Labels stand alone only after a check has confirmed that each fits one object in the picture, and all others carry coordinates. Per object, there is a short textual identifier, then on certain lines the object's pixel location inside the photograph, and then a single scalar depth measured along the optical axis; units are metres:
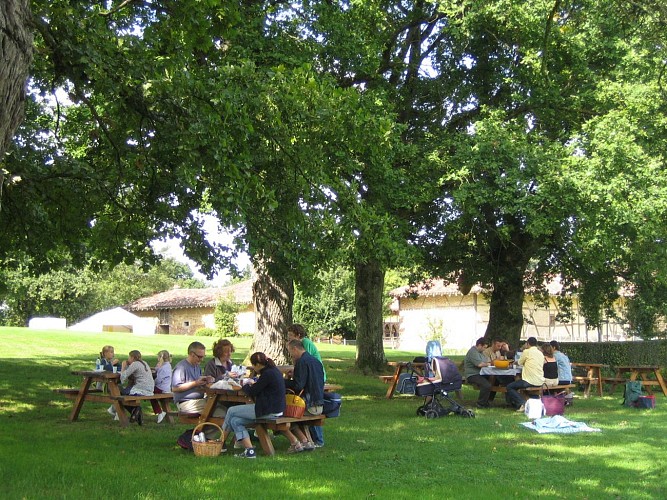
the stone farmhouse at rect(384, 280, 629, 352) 44.88
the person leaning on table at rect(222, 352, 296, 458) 8.60
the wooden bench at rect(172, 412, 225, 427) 9.34
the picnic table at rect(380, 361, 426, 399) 15.07
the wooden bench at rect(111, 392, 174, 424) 10.66
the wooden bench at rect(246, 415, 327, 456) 8.60
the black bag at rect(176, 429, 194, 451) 8.84
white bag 12.43
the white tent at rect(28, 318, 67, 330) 52.83
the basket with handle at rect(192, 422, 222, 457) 8.48
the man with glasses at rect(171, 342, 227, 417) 9.77
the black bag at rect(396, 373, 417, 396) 12.73
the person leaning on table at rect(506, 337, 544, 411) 13.91
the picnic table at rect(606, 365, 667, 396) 16.89
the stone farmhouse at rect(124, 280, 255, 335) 54.34
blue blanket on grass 11.05
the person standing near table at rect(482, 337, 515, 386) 15.68
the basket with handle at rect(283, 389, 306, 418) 8.91
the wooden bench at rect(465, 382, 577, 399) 13.86
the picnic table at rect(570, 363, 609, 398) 17.36
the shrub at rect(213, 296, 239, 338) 50.81
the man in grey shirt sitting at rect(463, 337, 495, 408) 14.61
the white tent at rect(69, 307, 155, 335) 53.09
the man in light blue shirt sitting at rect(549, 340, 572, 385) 14.86
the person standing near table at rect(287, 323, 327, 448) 9.52
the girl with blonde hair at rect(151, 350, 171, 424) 11.53
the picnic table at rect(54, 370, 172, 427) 10.85
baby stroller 12.55
